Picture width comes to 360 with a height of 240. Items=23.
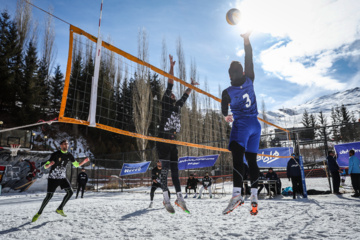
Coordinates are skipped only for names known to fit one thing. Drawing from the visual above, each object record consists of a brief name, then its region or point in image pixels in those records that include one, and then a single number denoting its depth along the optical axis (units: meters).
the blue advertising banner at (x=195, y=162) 12.04
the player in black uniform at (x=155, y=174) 5.82
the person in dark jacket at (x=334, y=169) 9.08
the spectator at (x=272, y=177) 10.28
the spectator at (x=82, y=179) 11.48
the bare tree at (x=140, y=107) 20.18
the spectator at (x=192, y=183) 12.20
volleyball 2.72
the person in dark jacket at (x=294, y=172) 8.98
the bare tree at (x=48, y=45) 24.03
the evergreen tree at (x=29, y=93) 18.88
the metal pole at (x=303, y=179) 7.62
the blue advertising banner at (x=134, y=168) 13.70
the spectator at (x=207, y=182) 11.44
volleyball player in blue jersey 2.50
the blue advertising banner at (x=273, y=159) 8.66
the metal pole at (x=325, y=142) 9.74
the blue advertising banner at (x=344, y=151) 8.98
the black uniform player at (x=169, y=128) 3.59
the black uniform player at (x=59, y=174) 5.36
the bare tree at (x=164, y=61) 22.72
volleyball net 3.17
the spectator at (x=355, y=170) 8.26
